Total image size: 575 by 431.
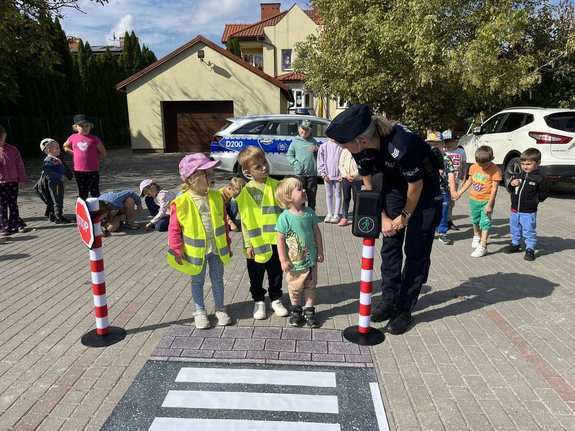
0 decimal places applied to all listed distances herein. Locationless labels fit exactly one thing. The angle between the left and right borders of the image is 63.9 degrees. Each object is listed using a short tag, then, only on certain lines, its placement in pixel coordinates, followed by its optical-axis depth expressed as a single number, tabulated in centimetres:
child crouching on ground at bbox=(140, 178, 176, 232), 765
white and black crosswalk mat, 276
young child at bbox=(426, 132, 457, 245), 681
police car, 1216
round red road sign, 353
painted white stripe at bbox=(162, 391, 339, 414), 291
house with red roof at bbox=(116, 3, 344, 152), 2128
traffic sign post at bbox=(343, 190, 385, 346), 342
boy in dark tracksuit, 581
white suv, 973
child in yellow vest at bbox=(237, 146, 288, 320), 393
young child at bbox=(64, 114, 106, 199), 794
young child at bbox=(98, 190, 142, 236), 756
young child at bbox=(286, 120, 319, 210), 769
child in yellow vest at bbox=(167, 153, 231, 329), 374
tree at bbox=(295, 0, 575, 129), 1331
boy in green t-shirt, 383
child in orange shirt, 594
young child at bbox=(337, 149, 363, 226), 751
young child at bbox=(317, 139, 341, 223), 788
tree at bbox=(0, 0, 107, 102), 1072
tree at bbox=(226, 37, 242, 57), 3234
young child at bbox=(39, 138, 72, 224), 799
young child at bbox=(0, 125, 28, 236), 729
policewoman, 335
